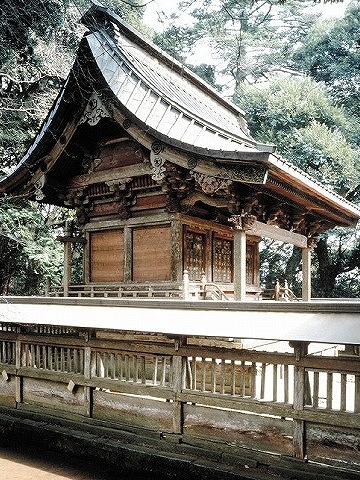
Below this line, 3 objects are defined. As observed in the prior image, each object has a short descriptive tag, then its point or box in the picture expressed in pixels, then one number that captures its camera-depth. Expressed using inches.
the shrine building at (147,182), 339.6
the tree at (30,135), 442.0
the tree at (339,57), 1034.1
